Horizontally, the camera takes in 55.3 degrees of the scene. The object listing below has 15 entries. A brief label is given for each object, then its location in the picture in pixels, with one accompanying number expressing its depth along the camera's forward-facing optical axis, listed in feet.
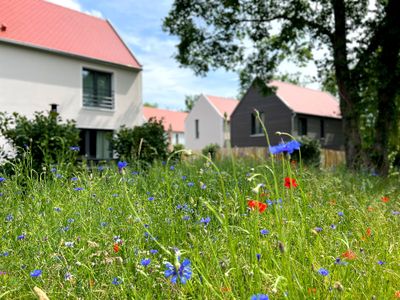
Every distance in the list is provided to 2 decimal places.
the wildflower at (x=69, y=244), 8.65
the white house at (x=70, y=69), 57.00
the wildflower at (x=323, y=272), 6.37
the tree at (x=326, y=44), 35.73
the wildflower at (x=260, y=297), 4.86
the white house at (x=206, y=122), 128.06
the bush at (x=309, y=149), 68.82
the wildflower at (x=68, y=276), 7.63
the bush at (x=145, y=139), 36.76
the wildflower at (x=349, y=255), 7.32
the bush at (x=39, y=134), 27.53
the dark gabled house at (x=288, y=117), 99.30
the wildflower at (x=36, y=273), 6.95
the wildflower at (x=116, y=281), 7.13
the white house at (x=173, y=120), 165.68
